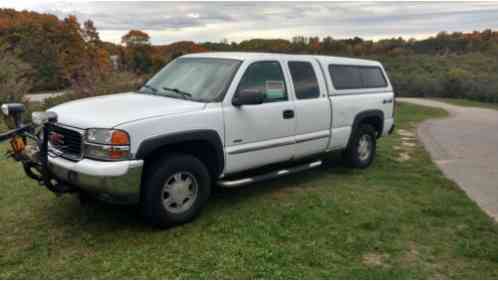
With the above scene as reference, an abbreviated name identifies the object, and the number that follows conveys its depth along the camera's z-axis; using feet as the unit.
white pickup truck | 13.25
